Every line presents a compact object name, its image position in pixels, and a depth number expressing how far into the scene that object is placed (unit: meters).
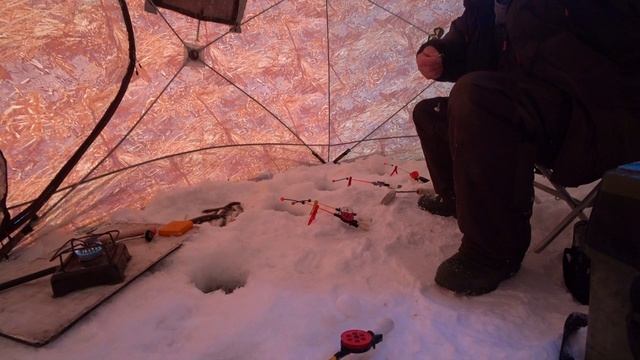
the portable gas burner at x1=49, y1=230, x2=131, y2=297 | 1.35
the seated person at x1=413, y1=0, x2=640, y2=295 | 1.18
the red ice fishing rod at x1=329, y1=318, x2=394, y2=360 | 1.02
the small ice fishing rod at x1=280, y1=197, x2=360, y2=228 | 1.81
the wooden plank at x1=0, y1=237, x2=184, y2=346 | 1.19
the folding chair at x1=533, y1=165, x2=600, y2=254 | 1.33
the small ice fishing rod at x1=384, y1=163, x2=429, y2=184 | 2.42
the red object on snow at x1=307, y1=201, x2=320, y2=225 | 1.89
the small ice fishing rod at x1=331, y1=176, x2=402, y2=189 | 2.33
